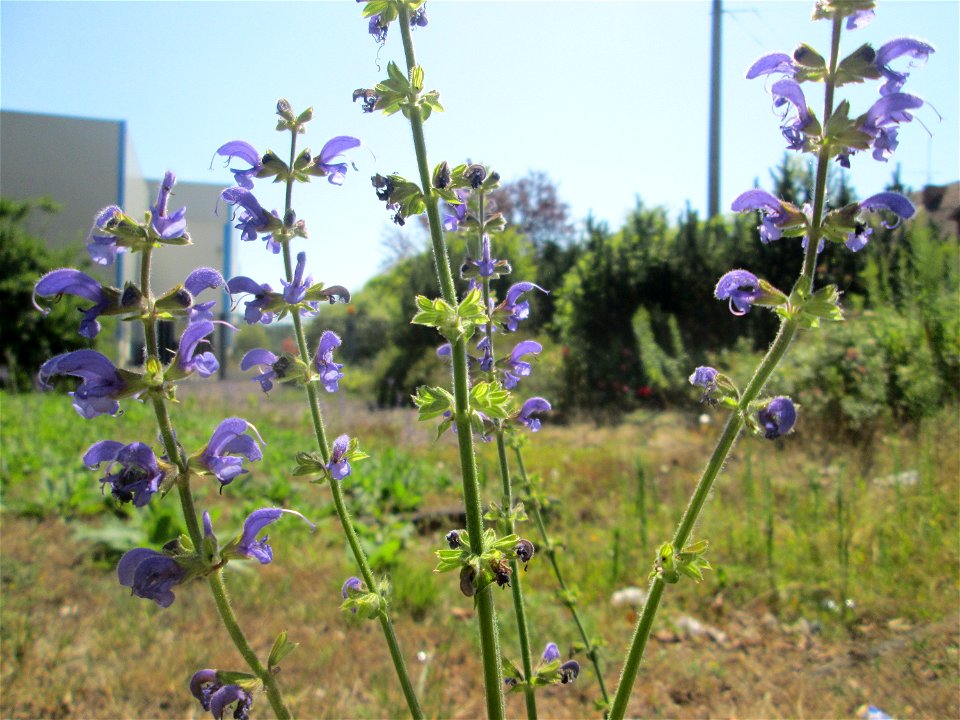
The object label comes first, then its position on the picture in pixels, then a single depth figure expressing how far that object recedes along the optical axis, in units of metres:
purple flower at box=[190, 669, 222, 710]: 0.20
